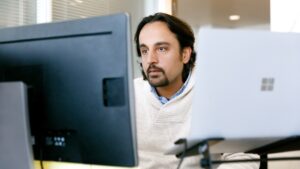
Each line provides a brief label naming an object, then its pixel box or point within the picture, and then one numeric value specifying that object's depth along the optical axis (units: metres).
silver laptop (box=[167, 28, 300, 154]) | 1.22
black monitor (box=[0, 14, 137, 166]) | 1.16
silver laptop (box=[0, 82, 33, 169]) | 1.19
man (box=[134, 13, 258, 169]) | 1.95
